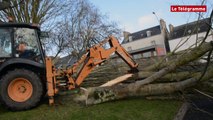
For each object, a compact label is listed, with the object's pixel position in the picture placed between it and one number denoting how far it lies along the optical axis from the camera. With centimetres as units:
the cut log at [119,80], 448
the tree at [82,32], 1589
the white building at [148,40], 2121
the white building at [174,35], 2223
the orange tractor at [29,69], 375
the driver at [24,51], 396
